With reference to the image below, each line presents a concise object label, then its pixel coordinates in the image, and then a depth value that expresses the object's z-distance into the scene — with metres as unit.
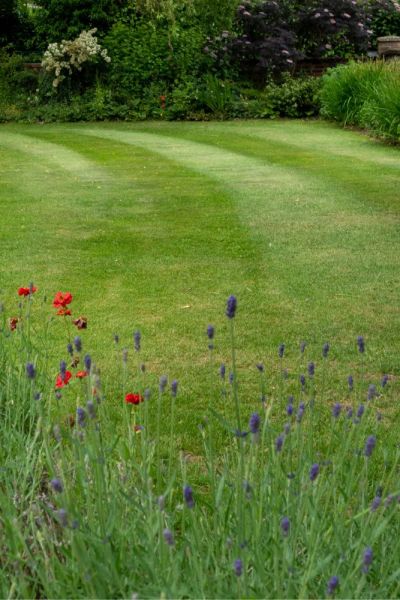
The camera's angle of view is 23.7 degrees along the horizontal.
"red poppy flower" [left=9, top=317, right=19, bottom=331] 4.19
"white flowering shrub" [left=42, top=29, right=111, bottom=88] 20.05
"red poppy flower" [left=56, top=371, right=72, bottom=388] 3.02
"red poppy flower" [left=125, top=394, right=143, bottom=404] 3.10
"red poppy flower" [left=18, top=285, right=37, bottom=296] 3.98
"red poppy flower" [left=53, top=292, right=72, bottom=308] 3.94
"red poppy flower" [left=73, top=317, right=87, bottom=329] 4.05
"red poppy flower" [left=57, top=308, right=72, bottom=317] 4.03
